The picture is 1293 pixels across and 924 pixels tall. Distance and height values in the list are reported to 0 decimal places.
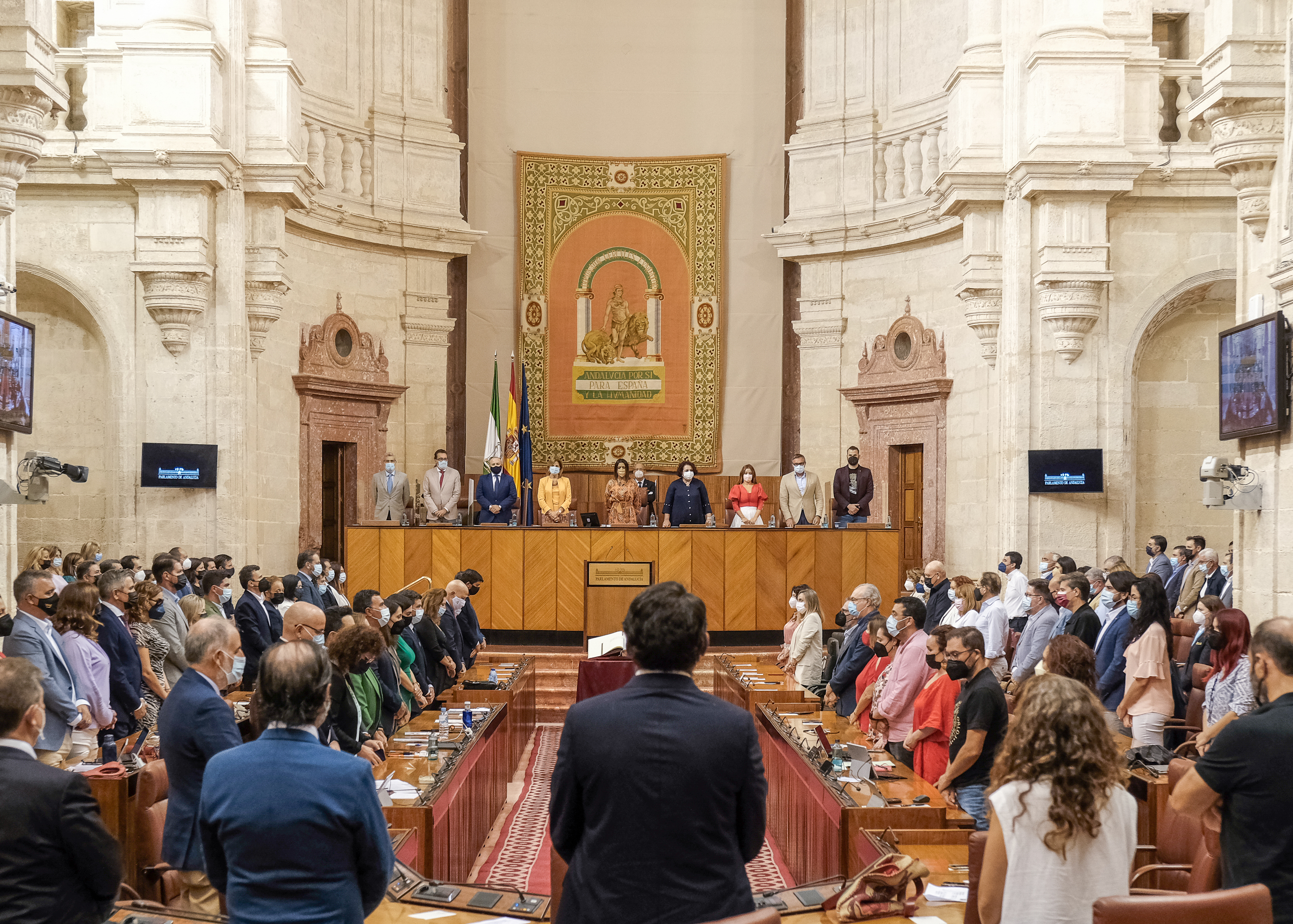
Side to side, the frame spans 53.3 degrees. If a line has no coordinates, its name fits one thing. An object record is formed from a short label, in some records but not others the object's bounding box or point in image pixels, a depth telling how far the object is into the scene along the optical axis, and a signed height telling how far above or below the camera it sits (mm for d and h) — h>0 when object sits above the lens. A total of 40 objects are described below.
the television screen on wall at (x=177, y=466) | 12367 +177
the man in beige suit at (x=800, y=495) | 15117 -72
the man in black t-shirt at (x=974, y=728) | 5324 -995
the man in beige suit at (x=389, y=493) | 15336 -82
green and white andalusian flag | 15539 +589
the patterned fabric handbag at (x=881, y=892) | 3820 -1204
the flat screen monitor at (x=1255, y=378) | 7688 +711
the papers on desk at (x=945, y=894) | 4027 -1274
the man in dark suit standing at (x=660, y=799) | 2809 -684
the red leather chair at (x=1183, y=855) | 3834 -1245
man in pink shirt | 7160 -1106
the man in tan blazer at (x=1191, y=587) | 9953 -738
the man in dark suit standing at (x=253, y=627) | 9062 -1017
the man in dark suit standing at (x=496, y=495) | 14766 -99
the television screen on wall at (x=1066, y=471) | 12344 +191
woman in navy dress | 14820 -163
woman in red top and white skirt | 14773 -100
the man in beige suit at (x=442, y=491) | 15359 -58
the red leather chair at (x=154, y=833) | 4324 -1211
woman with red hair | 6074 -850
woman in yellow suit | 15141 -65
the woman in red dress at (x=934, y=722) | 6176 -1120
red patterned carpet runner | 6871 -2133
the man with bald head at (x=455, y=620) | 10664 -1104
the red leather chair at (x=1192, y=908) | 2738 -906
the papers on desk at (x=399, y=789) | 5395 -1289
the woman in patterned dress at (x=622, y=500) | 14633 -135
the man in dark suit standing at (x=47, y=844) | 2715 -764
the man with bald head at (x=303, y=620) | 5695 -599
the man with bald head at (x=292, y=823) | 2701 -712
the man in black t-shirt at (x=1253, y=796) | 3160 -753
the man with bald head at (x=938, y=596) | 10945 -911
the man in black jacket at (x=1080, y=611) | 8078 -754
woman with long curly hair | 2754 -709
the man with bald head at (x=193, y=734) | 3904 -758
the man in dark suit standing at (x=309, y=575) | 10758 -786
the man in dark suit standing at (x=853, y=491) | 14664 -17
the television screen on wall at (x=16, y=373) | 8156 +715
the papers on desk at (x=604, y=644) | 10805 -1321
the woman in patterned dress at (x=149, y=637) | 7688 -929
